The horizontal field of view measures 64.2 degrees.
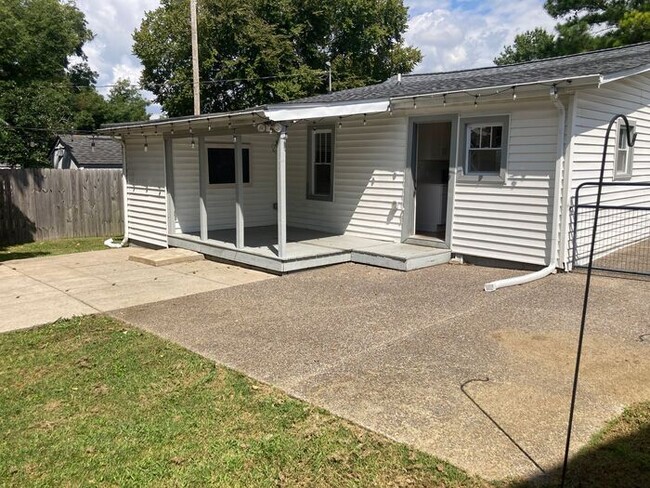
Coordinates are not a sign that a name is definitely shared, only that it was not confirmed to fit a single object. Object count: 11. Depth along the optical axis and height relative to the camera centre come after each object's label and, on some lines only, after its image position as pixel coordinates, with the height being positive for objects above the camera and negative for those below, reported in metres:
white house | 7.38 +0.18
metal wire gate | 7.57 -0.82
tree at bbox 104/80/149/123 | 42.59 +6.40
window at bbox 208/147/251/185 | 10.45 +0.22
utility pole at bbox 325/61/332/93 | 26.17 +5.21
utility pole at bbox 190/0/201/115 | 15.87 +3.74
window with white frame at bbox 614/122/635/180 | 8.50 +0.41
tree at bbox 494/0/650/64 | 17.98 +5.92
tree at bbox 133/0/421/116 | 25.52 +6.60
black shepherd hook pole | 2.59 -1.38
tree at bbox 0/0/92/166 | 19.77 +3.78
